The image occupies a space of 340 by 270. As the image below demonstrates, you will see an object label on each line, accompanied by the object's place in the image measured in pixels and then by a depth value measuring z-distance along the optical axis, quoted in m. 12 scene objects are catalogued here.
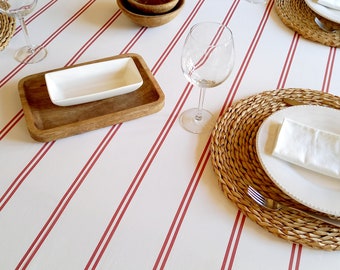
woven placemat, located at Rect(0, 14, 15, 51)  0.84
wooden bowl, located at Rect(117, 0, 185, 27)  0.86
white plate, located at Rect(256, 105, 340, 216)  0.53
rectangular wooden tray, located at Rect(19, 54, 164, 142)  0.65
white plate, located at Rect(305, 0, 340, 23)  0.87
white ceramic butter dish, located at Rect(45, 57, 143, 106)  0.68
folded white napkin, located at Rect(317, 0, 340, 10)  0.89
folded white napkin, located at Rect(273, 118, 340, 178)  0.57
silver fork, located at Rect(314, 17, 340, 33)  0.90
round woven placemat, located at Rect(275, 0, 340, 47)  0.88
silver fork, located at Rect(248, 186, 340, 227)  0.53
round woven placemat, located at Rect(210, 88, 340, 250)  0.53
